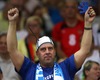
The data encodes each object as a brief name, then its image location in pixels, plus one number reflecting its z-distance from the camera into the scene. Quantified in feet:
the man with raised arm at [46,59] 41.71
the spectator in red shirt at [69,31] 55.59
